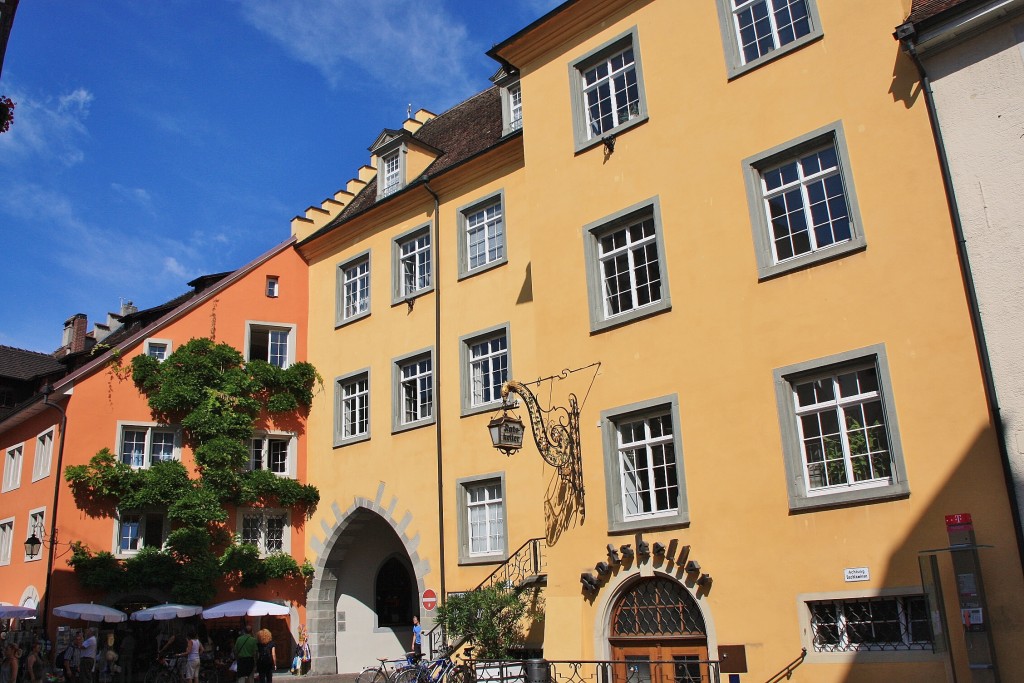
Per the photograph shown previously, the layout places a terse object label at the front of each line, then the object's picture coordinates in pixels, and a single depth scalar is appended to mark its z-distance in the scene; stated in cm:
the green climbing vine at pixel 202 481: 2161
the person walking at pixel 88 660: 2016
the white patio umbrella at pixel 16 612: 2112
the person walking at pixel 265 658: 1811
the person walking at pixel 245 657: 1705
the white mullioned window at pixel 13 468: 2531
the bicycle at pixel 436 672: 1575
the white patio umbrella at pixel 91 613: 2014
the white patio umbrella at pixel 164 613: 2028
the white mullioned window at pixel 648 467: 1351
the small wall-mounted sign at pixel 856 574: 1109
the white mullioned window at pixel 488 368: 1964
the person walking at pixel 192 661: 1903
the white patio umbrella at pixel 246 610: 2094
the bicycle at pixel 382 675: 1658
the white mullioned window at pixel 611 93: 1546
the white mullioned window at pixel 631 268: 1437
